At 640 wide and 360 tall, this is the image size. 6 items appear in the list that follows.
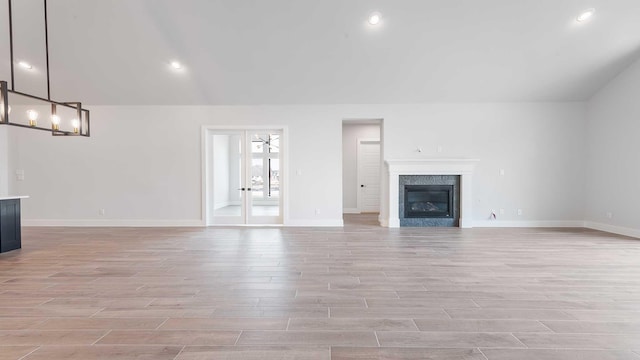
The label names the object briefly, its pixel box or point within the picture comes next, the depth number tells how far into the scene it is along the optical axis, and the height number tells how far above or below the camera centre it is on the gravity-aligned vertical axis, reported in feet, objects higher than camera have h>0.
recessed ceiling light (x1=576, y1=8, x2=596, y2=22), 16.87 +8.77
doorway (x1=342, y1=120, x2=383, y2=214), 32.58 +0.79
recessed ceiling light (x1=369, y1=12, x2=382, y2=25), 16.89 +8.63
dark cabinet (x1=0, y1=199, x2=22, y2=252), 15.69 -2.60
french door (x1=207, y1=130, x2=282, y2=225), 24.56 +0.13
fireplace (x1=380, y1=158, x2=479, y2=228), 23.56 -0.59
